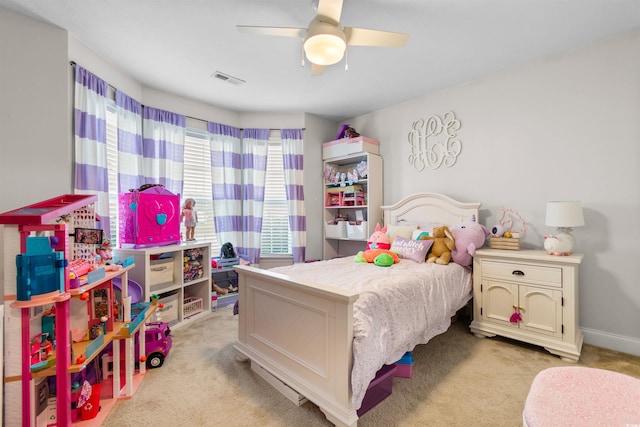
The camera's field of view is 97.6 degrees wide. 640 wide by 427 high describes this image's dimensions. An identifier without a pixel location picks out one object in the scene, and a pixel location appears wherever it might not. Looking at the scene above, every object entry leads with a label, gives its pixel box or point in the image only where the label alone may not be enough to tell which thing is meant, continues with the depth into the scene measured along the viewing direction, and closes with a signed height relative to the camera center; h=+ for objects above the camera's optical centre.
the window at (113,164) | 2.74 +0.50
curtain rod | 2.27 +1.23
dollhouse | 1.23 -0.47
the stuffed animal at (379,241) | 3.02 -0.32
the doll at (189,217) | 3.18 -0.04
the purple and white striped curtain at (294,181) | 4.00 +0.45
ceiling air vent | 2.88 +1.43
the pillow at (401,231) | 3.10 -0.22
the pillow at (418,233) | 2.88 -0.23
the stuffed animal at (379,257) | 2.52 -0.43
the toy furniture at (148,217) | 2.57 -0.03
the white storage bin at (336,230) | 3.99 -0.27
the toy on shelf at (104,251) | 1.75 -0.24
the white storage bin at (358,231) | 3.76 -0.26
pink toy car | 2.07 -1.00
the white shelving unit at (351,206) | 3.75 +0.08
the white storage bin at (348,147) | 3.73 +0.91
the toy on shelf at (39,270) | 1.21 -0.25
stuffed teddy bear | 2.57 -0.33
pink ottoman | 0.83 -0.62
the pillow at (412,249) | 2.65 -0.37
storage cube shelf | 2.55 -0.65
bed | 1.45 -0.70
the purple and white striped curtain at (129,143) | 2.82 +0.74
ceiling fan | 1.64 +1.11
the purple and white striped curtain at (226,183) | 3.75 +0.41
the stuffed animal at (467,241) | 2.62 -0.29
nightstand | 2.16 -0.74
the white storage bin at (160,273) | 2.66 -0.58
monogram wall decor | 3.22 +0.83
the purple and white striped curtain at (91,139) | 2.32 +0.65
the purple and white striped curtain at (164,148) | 3.15 +0.77
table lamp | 2.22 -0.10
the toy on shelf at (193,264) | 3.06 -0.57
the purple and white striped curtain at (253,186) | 3.96 +0.38
